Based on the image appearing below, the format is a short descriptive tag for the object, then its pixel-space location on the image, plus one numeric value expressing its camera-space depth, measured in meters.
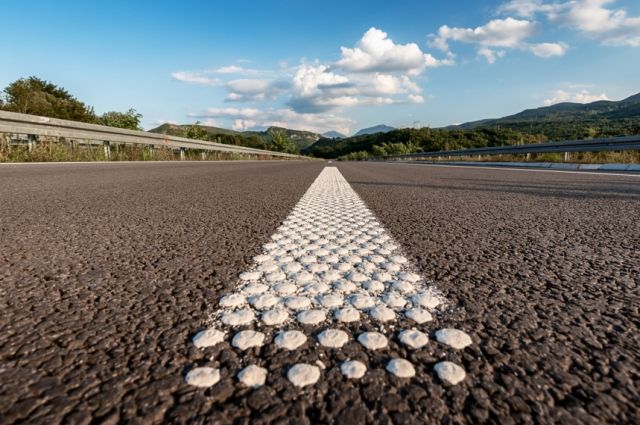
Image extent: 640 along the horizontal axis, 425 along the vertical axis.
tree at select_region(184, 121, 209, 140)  35.81
